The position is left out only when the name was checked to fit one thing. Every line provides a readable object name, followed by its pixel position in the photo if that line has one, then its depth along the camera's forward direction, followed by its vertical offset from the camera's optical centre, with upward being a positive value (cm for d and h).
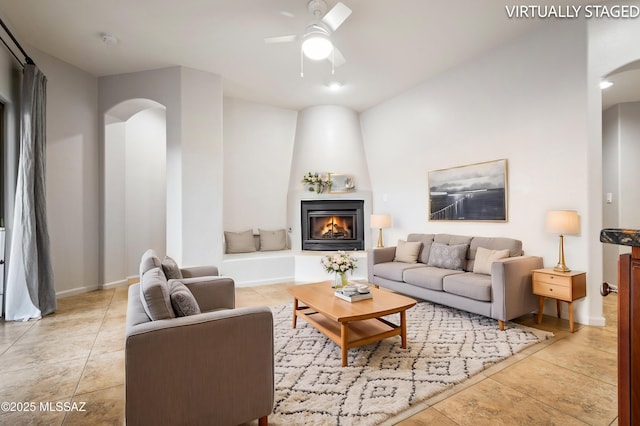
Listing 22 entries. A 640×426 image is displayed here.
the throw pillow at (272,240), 564 -49
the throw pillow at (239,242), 537 -48
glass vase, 311 -70
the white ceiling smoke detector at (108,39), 349 +208
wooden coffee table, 236 -81
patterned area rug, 182 -117
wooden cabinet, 85 -37
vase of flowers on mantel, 568 +61
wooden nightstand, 289 -74
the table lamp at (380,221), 519 -14
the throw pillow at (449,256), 380 -57
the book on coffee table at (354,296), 273 -76
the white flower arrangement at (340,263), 305 -51
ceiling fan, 268 +169
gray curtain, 332 -10
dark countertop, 82 -8
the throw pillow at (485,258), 341 -54
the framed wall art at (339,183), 570 +57
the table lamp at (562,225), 302 -15
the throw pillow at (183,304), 173 -51
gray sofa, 298 -74
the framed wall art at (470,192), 386 +26
